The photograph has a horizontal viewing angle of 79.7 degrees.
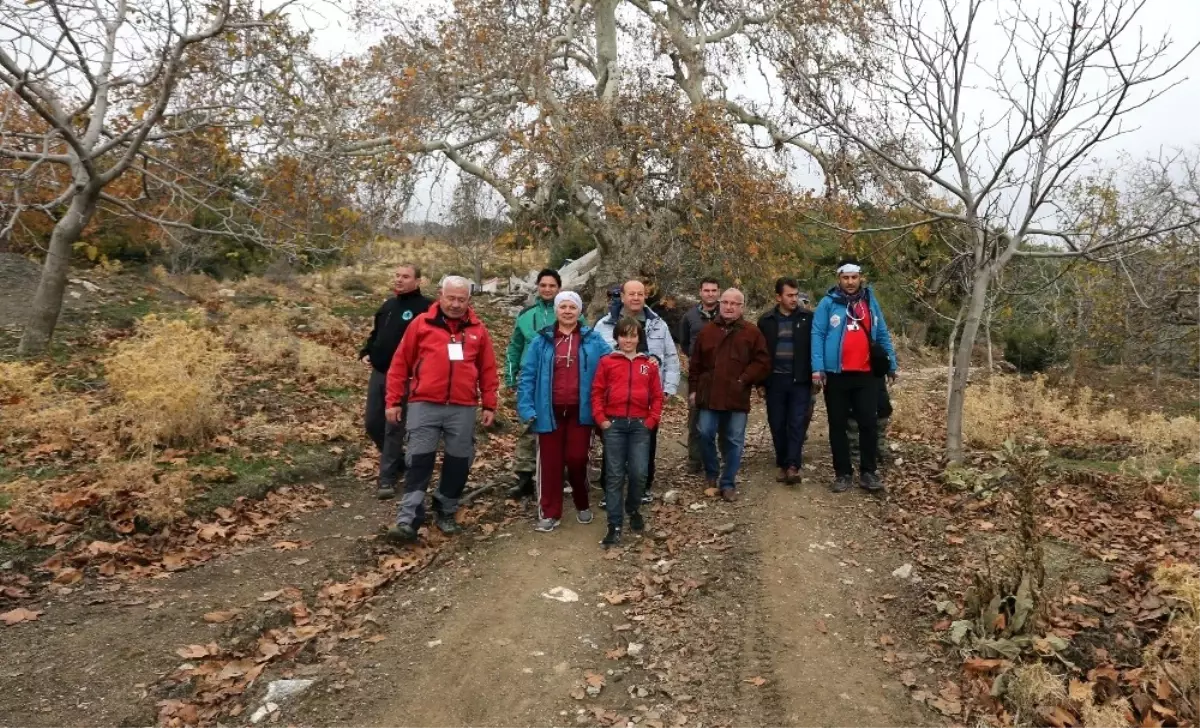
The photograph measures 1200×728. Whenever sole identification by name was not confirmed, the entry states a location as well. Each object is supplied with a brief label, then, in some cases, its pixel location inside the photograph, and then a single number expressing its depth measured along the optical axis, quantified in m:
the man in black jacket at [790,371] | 6.73
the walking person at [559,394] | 5.82
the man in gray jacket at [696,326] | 6.93
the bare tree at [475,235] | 26.30
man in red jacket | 5.52
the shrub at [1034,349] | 20.50
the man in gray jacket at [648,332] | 6.23
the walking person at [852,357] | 6.38
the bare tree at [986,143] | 5.61
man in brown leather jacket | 6.37
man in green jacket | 6.31
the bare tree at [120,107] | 6.87
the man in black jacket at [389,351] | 6.55
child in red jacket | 5.64
